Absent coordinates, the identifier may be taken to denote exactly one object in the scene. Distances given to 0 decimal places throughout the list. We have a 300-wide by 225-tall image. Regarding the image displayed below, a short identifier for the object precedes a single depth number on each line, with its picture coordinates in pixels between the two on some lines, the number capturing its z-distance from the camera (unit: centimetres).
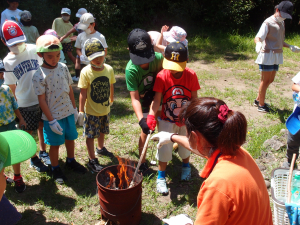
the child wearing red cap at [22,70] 333
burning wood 281
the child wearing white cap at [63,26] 715
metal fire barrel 251
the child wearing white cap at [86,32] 551
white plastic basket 261
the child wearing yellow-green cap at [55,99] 309
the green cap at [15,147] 156
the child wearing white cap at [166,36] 463
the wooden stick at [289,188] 210
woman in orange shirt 143
